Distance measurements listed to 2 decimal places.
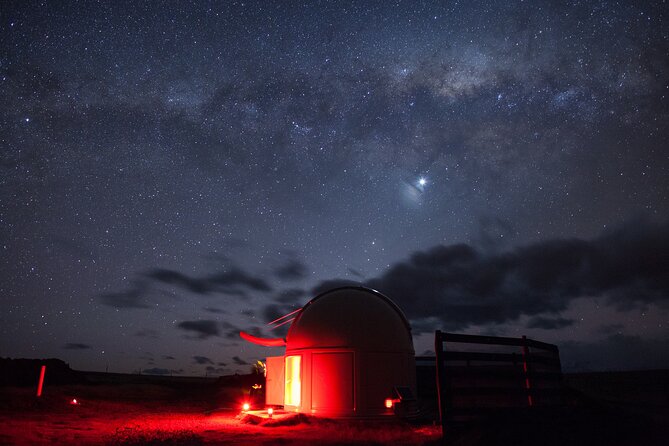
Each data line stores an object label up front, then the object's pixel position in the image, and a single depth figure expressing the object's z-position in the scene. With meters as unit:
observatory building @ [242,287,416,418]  14.26
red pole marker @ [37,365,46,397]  18.60
